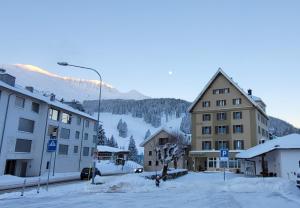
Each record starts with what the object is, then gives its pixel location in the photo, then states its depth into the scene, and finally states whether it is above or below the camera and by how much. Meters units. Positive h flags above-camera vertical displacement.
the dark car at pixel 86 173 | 27.60 -3.11
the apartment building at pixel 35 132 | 28.06 +1.88
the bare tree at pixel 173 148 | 47.78 +0.37
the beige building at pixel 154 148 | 53.60 +0.02
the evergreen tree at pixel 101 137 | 74.50 +3.34
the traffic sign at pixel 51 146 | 14.49 -0.06
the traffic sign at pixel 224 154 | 19.27 -0.15
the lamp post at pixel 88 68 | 17.42 +5.94
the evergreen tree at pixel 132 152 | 89.67 -1.57
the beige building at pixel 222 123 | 41.95 +5.43
